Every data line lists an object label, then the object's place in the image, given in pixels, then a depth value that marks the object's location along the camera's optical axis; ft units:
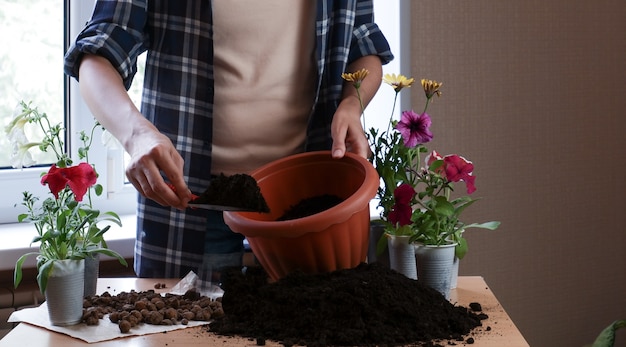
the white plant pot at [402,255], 4.47
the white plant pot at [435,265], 4.29
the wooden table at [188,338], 3.62
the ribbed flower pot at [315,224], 3.89
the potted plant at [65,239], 3.88
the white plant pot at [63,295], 3.87
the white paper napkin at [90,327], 3.73
